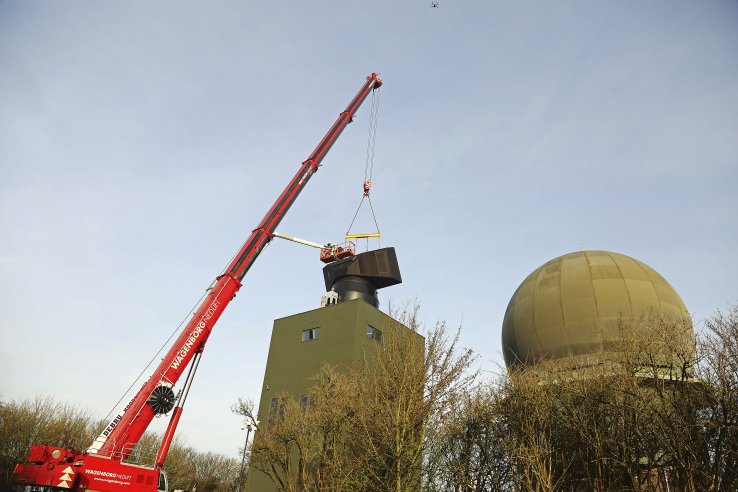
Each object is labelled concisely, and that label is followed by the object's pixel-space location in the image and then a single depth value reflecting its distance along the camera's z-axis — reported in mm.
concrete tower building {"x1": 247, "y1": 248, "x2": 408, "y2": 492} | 33719
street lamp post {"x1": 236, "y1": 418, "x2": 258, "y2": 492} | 29658
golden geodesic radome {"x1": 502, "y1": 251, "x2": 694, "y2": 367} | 25469
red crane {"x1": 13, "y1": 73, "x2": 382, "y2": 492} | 16719
